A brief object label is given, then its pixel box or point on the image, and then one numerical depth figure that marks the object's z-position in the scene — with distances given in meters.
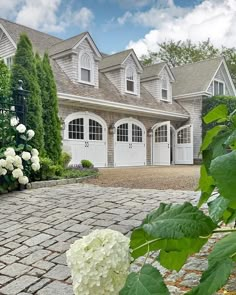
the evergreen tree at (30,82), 5.59
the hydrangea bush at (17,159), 4.13
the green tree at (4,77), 5.18
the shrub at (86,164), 7.58
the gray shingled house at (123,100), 9.07
